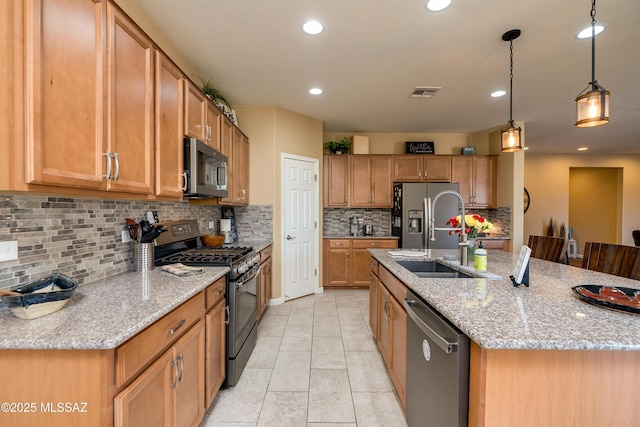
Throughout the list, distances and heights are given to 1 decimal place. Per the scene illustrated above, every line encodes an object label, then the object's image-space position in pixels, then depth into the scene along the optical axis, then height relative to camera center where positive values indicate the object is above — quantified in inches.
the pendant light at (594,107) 64.5 +24.8
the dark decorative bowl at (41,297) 38.4 -12.7
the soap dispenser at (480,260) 68.0 -11.8
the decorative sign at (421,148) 190.1 +43.2
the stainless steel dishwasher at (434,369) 40.1 -26.2
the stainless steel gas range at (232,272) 78.8 -19.0
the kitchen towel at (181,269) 68.1 -15.0
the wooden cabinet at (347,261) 180.1 -32.0
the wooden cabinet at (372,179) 188.2 +21.7
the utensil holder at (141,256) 72.2 -12.1
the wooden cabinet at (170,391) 38.9 -29.7
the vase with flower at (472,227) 78.1 -4.2
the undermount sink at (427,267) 80.9 -17.4
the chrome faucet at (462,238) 73.9 -6.9
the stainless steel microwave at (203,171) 78.2 +12.4
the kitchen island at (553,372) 34.5 -20.9
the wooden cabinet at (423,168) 188.4 +29.3
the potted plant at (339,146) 189.3 +44.1
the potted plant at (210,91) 112.1 +48.1
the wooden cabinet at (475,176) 188.1 +24.1
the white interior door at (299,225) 153.6 -8.3
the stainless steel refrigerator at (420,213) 173.9 -0.8
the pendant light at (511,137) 96.3 +26.0
